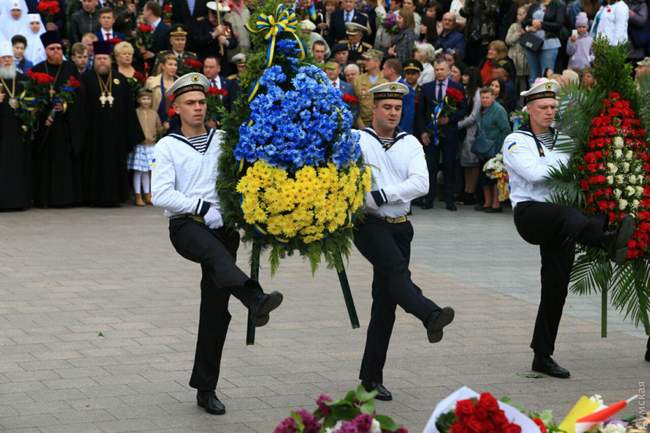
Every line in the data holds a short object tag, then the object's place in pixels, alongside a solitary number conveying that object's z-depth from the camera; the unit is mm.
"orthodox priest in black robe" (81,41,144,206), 16625
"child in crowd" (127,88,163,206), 16969
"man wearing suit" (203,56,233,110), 16547
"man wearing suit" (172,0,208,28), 19100
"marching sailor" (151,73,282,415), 7016
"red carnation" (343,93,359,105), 16297
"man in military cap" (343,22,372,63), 19188
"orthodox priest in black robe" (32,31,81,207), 16344
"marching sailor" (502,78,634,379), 7945
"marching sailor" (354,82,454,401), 7344
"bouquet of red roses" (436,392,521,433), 3764
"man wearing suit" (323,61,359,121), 16250
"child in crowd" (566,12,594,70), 18844
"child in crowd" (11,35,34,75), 16797
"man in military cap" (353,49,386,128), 16781
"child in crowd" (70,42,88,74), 16703
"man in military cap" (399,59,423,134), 16922
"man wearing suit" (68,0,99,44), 18264
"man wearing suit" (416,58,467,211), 17406
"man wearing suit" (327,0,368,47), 19933
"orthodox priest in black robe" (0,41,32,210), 15891
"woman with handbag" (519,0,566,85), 18703
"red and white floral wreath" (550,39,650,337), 8016
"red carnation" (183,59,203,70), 16781
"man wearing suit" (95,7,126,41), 17703
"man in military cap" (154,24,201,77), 16797
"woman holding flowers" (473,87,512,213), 17109
